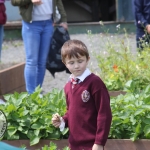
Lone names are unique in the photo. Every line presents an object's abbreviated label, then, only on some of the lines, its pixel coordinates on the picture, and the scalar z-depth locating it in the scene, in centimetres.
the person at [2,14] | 1305
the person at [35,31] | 1116
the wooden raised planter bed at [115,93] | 998
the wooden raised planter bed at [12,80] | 1148
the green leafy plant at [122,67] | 1042
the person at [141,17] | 1251
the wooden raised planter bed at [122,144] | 752
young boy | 620
